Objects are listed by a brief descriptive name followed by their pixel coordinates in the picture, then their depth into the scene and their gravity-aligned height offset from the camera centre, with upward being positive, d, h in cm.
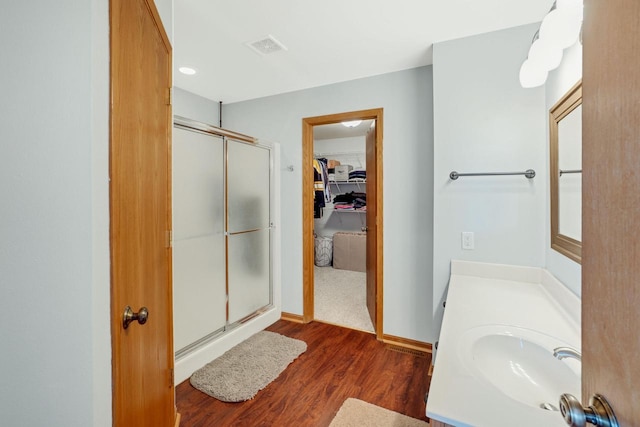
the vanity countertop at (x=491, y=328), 68 -45
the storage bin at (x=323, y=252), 541 -70
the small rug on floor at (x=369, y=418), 168 -119
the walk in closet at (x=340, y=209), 470 +8
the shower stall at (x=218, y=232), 211 -15
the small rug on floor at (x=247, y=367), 196 -115
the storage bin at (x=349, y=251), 503 -65
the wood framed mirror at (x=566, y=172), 136 +21
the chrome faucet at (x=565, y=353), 83 -40
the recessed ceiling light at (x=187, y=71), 254 +125
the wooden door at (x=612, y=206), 40 +1
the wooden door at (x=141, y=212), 86 +1
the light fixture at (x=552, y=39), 108 +69
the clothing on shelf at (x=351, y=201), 521 +22
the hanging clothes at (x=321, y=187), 482 +44
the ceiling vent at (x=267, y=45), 209 +123
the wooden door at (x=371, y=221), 281 -8
